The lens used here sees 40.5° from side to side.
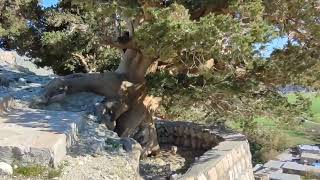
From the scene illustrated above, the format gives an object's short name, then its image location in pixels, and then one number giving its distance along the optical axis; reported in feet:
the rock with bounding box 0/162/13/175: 13.89
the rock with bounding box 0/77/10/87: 27.37
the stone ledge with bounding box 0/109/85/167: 14.87
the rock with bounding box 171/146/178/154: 29.39
